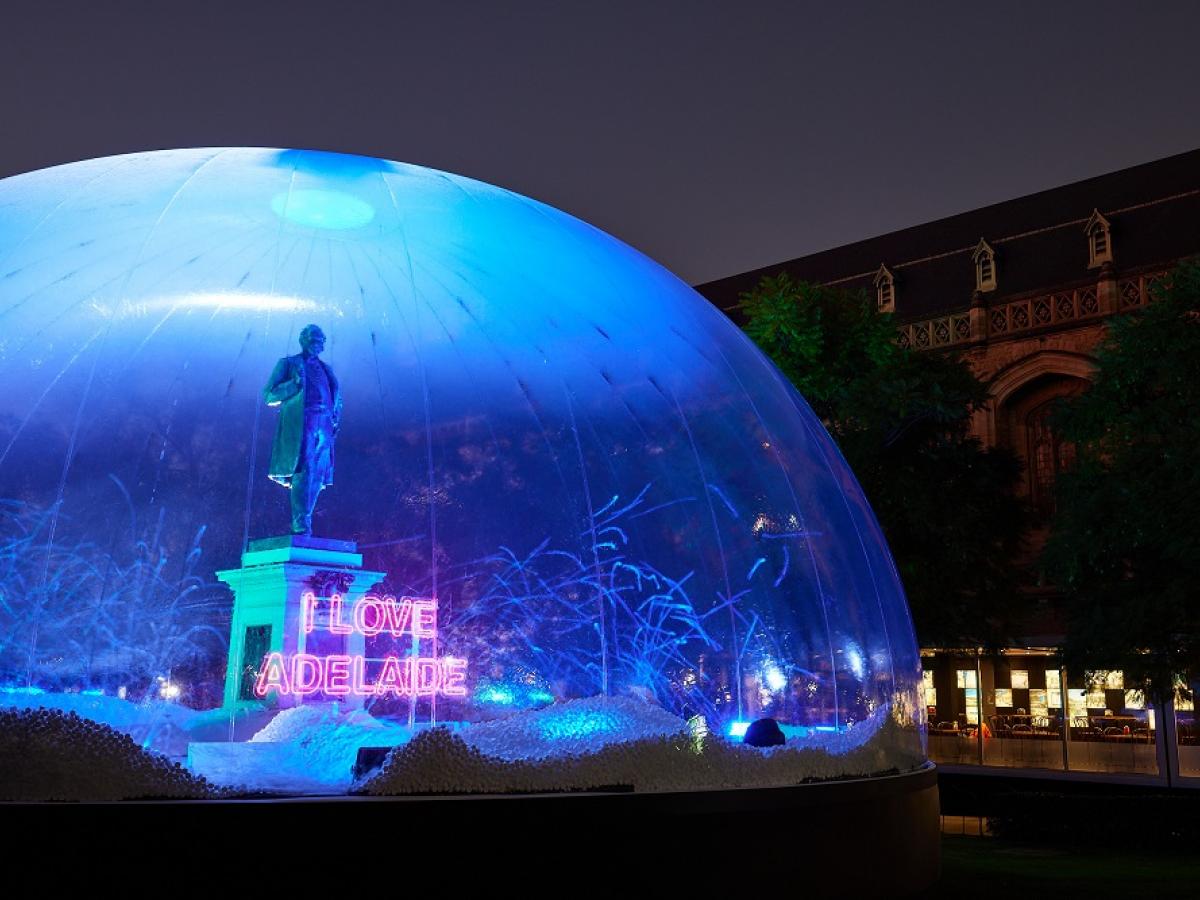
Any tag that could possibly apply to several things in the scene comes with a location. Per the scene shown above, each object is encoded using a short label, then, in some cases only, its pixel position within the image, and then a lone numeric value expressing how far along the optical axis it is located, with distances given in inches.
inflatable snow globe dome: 461.4
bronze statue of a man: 478.0
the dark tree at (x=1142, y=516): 889.5
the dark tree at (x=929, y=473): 1121.4
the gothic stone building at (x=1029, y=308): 1469.0
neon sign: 452.8
